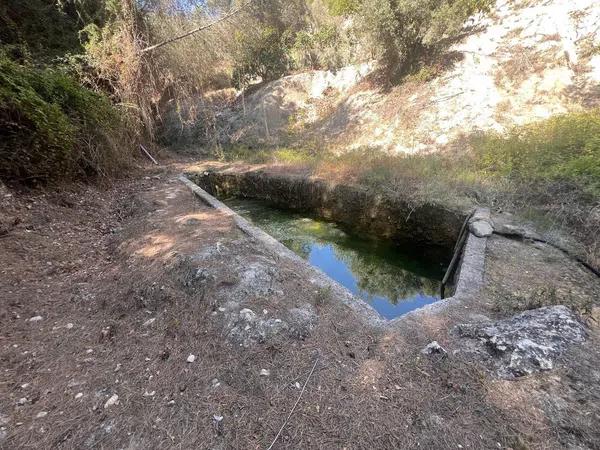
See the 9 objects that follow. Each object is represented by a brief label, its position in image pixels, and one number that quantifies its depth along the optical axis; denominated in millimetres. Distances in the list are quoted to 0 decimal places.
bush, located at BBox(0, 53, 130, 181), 4254
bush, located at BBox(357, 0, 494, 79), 8727
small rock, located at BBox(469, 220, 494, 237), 4305
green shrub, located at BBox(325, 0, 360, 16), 10494
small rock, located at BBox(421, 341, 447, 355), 2324
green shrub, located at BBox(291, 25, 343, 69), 12844
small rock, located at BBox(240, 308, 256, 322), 2604
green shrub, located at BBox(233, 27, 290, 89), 13365
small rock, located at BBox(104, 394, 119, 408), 1997
